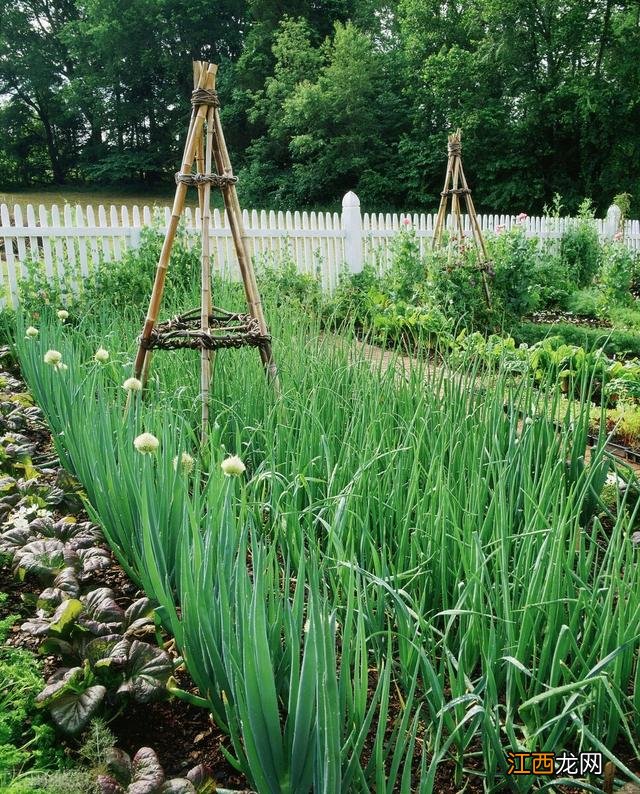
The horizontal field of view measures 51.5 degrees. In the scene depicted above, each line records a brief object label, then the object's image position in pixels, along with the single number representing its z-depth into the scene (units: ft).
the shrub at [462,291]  19.72
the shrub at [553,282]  29.47
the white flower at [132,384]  6.67
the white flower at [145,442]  5.03
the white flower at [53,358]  7.77
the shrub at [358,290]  23.13
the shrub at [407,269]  22.79
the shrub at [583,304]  27.30
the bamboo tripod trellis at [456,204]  19.45
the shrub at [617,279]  27.02
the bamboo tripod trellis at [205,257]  8.75
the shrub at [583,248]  35.12
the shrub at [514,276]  20.36
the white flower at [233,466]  4.11
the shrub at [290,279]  22.90
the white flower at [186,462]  5.22
